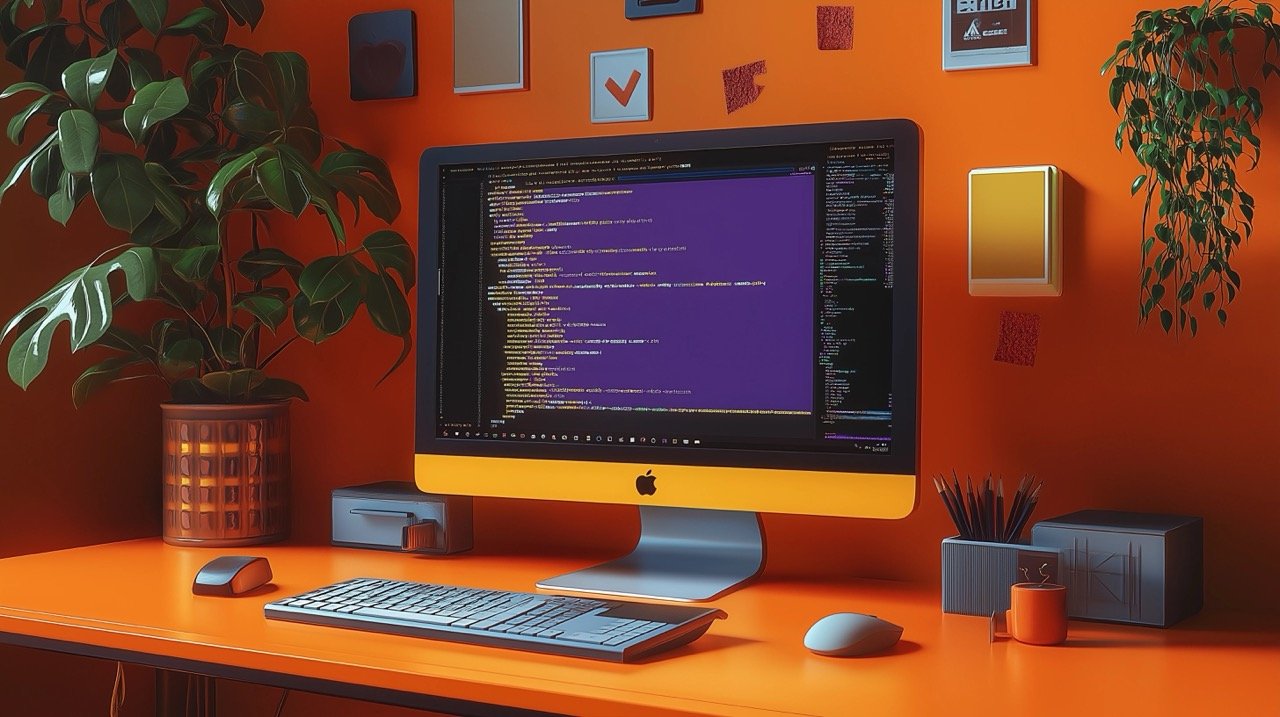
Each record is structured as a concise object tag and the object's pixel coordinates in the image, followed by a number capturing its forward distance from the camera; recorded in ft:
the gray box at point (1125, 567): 4.10
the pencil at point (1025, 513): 4.42
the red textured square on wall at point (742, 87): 5.59
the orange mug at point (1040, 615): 3.85
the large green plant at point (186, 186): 5.35
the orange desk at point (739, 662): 3.24
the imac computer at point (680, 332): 4.53
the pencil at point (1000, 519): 4.41
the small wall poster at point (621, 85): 5.84
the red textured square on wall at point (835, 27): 5.37
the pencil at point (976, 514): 4.42
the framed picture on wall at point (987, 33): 4.98
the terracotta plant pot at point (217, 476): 5.86
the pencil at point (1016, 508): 4.43
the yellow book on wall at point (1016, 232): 4.80
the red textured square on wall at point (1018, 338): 5.00
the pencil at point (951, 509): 4.47
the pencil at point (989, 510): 4.40
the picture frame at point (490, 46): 6.15
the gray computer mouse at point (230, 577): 4.55
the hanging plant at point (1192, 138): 4.33
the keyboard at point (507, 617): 3.65
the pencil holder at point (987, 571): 4.16
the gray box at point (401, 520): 5.57
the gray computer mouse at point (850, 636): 3.67
